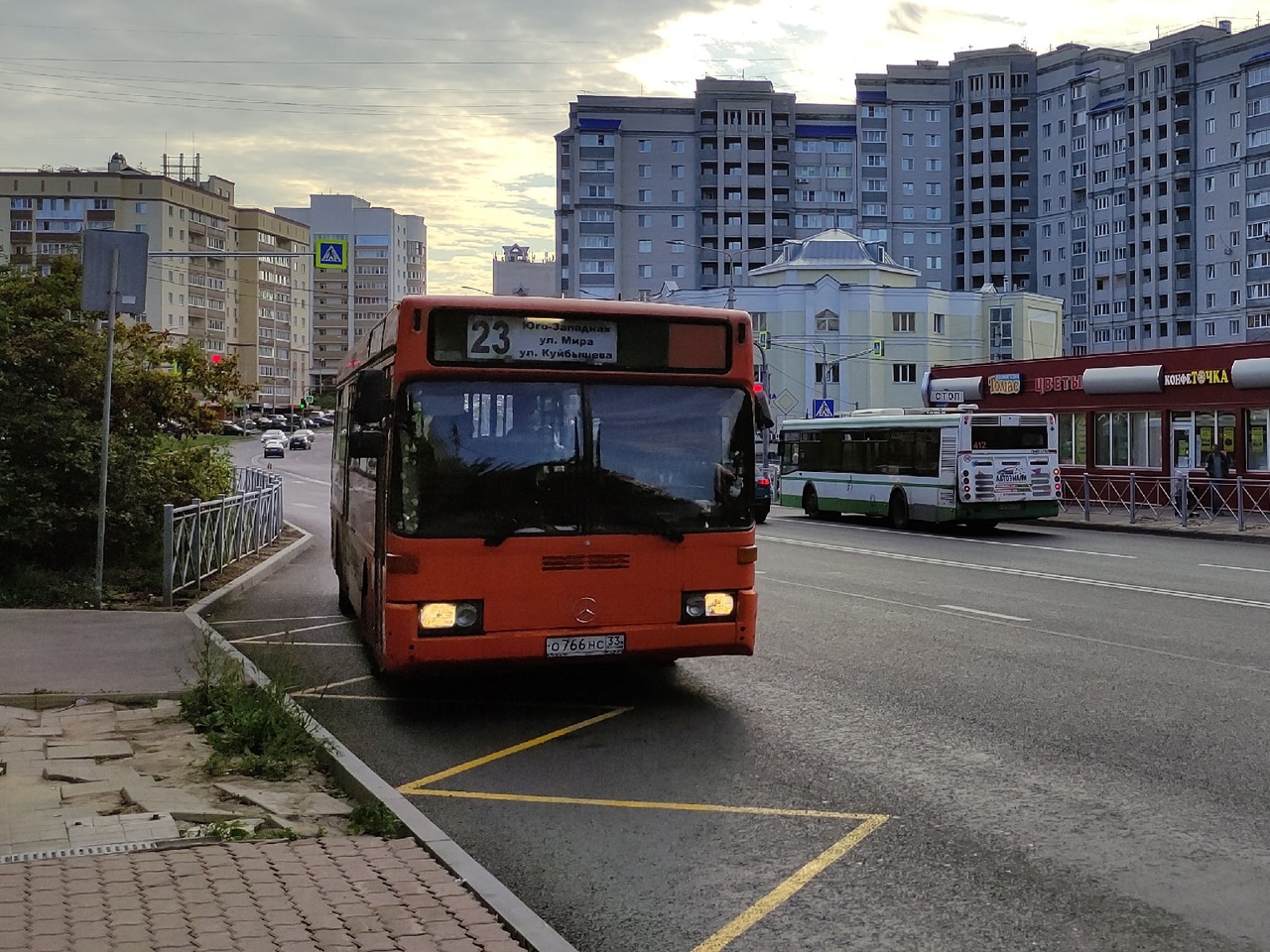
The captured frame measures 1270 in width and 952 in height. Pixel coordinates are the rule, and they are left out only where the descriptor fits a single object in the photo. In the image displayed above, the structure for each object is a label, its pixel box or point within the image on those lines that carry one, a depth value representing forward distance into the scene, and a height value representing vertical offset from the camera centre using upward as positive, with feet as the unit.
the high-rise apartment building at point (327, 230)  640.17 +114.09
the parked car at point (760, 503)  30.48 -0.81
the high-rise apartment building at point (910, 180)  387.96 +87.90
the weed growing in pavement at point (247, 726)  23.04 -4.81
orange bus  27.66 -0.26
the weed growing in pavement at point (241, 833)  18.58 -5.04
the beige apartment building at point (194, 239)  435.94 +78.41
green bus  93.25 +0.09
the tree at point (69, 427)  50.03 +1.61
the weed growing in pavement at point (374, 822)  19.24 -5.09
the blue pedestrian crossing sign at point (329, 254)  91.09 +14.51
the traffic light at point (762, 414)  30.91 +1.25
